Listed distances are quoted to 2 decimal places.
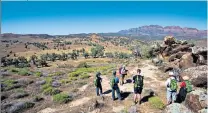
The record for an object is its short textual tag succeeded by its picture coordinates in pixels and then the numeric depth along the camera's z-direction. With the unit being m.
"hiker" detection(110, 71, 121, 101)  10.62
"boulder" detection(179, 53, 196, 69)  17.40
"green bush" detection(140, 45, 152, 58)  26.97
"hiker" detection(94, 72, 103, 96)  11.45
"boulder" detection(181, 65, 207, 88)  12.17
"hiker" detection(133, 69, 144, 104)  9.59
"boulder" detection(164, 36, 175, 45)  23.53
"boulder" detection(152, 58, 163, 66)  21.41
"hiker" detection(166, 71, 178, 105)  9.00
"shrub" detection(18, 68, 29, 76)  21.78
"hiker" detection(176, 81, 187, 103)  10.24
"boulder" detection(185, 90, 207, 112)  8.56
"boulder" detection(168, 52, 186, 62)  20.80
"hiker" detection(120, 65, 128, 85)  14.07
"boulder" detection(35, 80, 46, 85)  17.57
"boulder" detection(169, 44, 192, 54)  21.92
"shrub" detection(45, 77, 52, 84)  17.67
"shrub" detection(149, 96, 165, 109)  9.97
